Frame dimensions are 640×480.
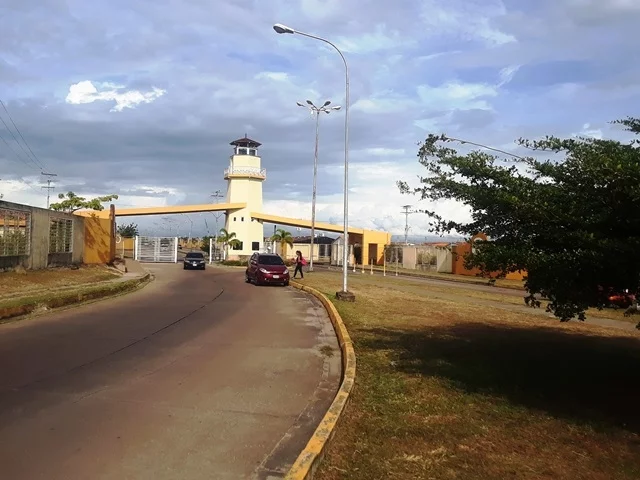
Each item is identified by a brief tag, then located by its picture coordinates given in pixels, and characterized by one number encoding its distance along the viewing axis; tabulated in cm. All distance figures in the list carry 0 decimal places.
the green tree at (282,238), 6397
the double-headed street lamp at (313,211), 4134
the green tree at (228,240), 6175
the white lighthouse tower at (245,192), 6248
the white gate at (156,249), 5462
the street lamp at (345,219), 1774
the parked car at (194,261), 4150
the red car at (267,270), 2703
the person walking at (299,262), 3197
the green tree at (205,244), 8554
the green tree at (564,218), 593
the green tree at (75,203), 3544
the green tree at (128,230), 8971
